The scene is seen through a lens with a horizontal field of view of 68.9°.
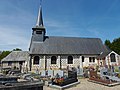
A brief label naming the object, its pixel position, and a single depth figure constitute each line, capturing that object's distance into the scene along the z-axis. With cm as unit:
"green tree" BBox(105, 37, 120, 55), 2520
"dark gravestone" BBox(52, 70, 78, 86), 693
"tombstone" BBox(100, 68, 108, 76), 1015
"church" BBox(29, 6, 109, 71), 1706
